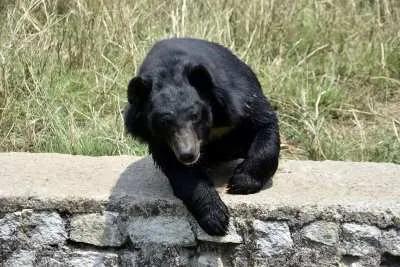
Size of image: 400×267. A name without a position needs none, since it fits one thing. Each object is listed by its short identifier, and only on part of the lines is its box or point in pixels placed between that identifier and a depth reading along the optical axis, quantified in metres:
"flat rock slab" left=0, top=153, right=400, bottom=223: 8.24
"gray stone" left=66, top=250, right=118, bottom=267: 8.49
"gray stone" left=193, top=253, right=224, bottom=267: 8.29
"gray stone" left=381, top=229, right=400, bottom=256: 8.05
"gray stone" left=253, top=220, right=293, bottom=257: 8.16
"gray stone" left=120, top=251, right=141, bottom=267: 8.46
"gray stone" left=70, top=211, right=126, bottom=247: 8.44
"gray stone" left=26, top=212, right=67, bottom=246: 8.55
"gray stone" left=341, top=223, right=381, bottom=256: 8.05
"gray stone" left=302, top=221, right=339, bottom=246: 8.09
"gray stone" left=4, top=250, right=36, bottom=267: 8.65
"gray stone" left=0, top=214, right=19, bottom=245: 8.63
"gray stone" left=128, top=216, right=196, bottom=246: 8.30
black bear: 7.81
